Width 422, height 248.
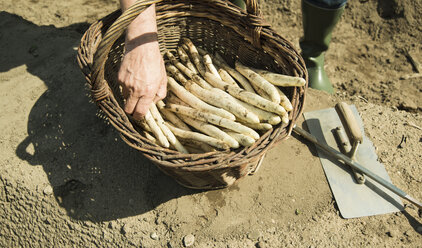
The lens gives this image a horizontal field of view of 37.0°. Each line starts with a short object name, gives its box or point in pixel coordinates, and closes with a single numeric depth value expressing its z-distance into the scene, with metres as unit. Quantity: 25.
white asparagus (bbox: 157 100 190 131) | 1.39
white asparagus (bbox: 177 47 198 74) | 1.47
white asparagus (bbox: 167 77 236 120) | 1.34
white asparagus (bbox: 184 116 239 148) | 1.29
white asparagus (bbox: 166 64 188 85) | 1.44
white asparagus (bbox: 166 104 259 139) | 1.30
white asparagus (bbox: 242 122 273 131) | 1.30
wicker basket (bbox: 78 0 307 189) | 1.25
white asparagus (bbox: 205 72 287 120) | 1.30
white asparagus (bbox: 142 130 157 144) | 1.35
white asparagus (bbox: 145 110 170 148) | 1.33
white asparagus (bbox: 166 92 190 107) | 1.42
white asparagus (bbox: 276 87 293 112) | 1.31
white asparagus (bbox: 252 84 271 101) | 1.37
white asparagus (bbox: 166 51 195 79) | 1.44
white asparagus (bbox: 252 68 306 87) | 1.32
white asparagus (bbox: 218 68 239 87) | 1.42
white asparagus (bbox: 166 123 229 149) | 1.30
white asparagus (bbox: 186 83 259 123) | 1.32
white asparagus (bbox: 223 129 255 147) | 1.28
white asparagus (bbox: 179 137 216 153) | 1.33
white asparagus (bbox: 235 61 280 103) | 1.33
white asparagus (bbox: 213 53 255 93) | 1.41
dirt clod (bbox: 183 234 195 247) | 1.38
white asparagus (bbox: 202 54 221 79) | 1.44
